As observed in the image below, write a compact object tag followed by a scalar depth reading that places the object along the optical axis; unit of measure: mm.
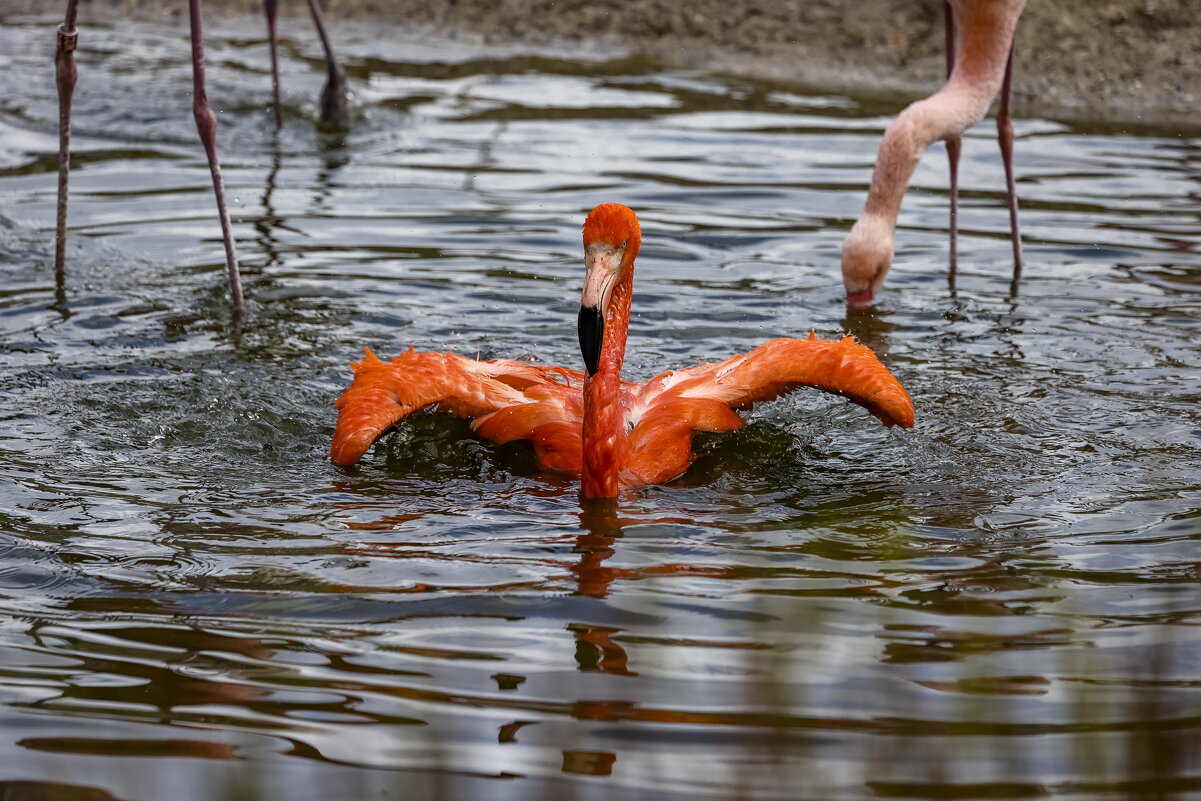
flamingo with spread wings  8492
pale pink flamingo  12391
